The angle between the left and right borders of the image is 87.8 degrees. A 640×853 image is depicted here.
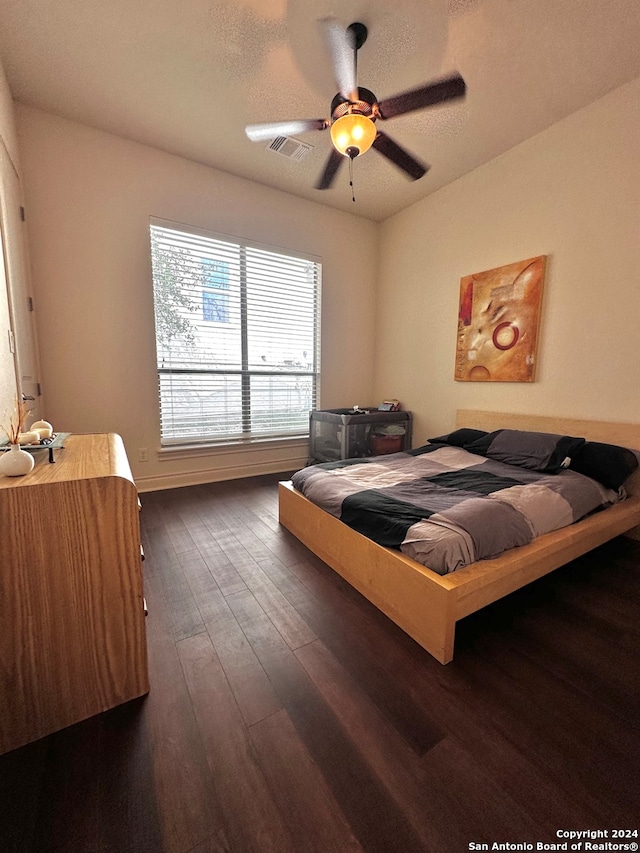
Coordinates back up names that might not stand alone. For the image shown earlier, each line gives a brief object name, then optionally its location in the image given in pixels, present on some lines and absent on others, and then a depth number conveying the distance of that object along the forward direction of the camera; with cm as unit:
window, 312
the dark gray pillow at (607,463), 210
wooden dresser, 93
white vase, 95
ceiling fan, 156
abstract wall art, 274
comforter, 139
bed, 126
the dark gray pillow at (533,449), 222
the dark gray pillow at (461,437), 292
